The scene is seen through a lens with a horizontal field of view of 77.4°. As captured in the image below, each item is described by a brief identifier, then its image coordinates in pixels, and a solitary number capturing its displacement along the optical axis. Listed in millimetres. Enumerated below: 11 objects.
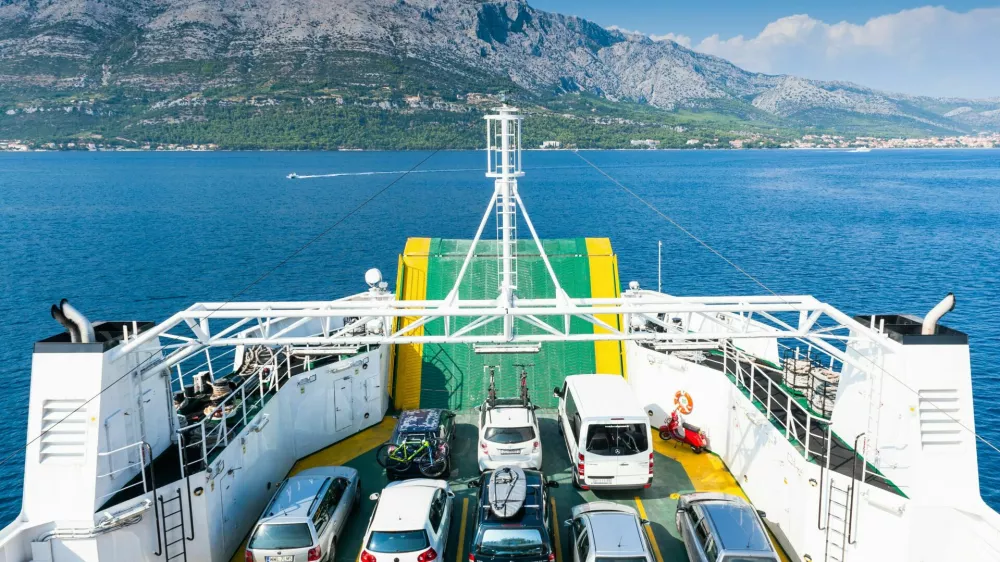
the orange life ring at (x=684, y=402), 16891
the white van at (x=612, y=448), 13258
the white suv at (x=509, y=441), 14031
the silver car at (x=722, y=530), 9852
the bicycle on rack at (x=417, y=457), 14070
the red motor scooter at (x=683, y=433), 16125
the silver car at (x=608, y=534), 9773
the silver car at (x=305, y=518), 10620
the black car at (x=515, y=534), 10078
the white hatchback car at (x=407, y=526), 10289
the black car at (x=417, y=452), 14094
